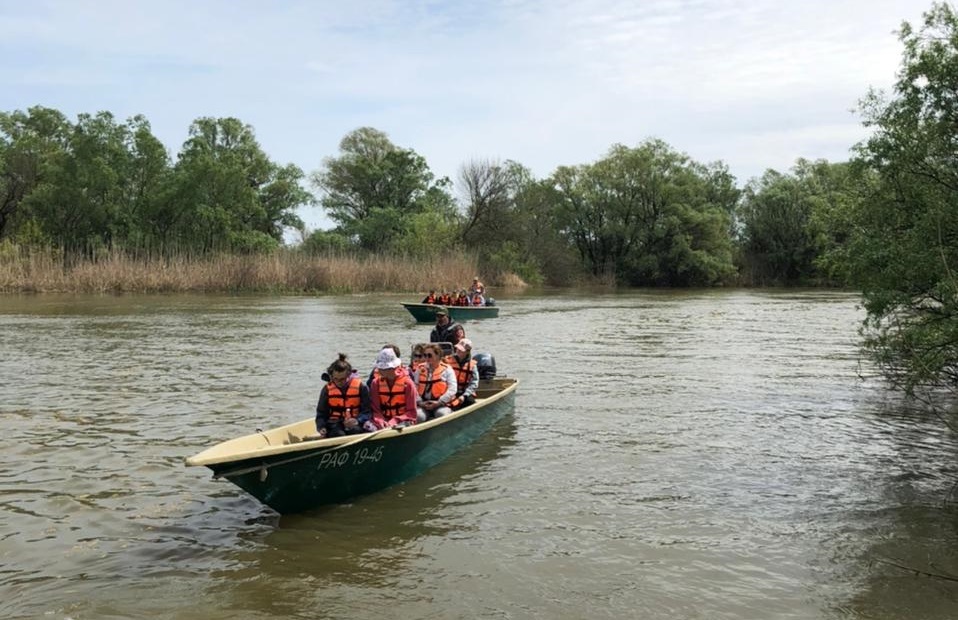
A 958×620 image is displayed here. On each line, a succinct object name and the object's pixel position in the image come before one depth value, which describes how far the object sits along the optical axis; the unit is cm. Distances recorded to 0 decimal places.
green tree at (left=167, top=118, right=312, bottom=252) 5594
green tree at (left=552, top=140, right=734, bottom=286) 6694
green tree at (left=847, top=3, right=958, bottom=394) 850
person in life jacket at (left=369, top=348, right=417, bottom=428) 860
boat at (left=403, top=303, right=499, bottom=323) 2700
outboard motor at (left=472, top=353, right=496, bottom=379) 1206
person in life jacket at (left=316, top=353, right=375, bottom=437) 807
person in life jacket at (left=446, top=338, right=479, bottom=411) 1053
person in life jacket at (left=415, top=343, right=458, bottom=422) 970
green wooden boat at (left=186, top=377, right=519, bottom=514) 658
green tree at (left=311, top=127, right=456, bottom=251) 7356
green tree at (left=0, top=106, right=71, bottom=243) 5409
